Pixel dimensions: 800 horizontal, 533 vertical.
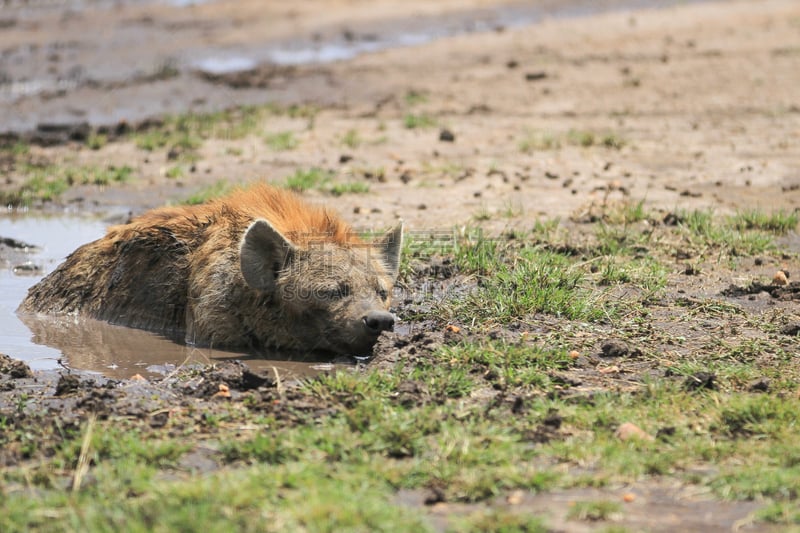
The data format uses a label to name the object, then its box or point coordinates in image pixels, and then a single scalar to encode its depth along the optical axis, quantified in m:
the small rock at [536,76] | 27.58
